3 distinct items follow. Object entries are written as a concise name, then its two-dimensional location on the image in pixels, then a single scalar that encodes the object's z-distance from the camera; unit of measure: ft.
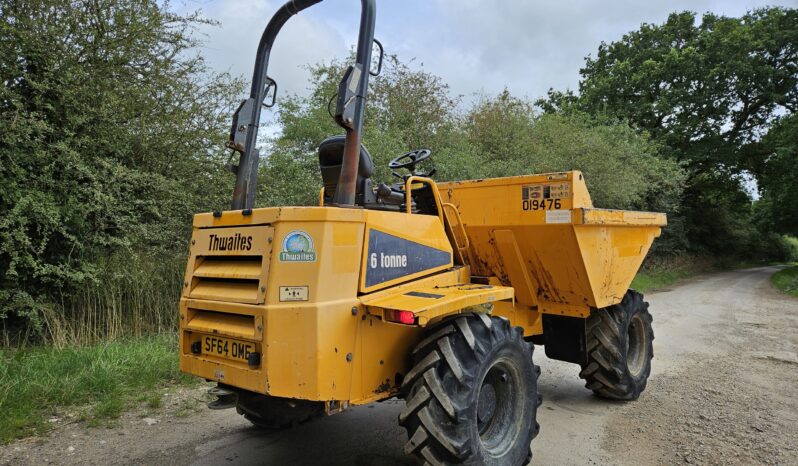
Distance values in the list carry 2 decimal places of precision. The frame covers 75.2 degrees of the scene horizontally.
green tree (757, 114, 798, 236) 69.26
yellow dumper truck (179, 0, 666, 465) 8.98
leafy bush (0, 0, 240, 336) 18.92
